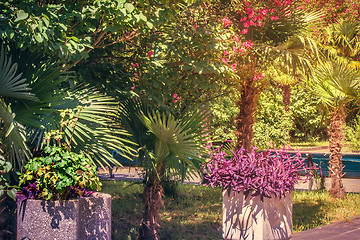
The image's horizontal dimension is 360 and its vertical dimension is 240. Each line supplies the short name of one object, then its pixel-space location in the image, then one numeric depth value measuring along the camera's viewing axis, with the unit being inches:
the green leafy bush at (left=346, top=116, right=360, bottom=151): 979.8
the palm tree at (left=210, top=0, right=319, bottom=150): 360.5
